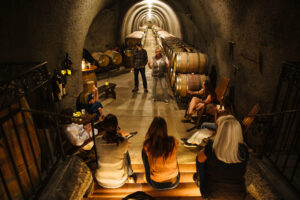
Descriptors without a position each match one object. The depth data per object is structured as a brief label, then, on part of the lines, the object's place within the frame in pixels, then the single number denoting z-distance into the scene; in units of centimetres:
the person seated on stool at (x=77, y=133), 328
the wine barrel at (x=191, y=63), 595
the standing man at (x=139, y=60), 659
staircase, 255
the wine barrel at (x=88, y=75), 568
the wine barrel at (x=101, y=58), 892
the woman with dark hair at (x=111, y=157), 244
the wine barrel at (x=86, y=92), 426
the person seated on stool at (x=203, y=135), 368
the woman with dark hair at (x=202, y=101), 453
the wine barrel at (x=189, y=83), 563
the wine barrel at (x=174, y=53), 656
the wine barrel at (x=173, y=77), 667
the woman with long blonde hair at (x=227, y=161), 203
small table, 630
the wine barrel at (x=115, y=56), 951
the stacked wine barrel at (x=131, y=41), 1200
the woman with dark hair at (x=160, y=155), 235
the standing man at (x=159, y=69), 588
